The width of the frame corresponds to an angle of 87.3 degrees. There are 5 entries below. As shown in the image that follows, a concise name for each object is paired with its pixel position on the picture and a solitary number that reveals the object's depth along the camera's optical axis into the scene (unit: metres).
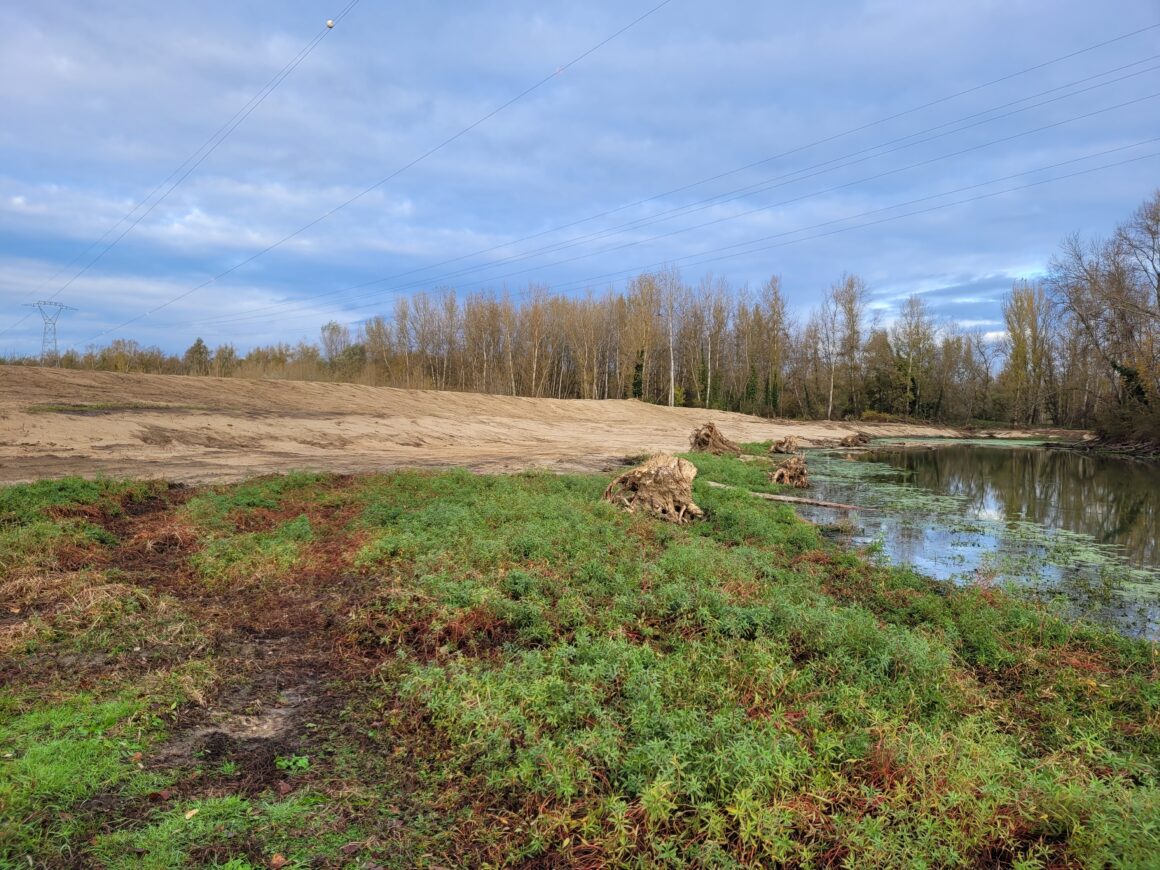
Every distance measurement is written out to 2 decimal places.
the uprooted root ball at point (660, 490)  12.30
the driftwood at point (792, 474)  19.45
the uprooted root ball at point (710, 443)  26.36
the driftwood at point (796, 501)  15.80
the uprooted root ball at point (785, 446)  30.15
